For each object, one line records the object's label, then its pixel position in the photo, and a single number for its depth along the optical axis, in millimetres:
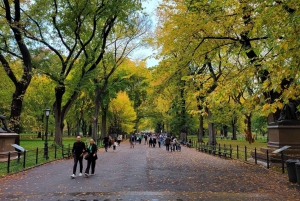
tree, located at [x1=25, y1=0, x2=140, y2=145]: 23042
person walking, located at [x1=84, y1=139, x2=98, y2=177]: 12162
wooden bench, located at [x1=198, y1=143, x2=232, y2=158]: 21917
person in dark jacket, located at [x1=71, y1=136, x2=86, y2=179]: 11754
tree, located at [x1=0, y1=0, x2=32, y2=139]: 20172
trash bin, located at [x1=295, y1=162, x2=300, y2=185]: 9711
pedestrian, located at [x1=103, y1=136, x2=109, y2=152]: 29641
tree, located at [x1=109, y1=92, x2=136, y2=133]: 53719
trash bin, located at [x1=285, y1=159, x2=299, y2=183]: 10320
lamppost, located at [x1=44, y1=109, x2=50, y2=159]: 18567
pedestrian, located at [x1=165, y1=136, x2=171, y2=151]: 31266
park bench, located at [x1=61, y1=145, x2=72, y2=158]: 21078
